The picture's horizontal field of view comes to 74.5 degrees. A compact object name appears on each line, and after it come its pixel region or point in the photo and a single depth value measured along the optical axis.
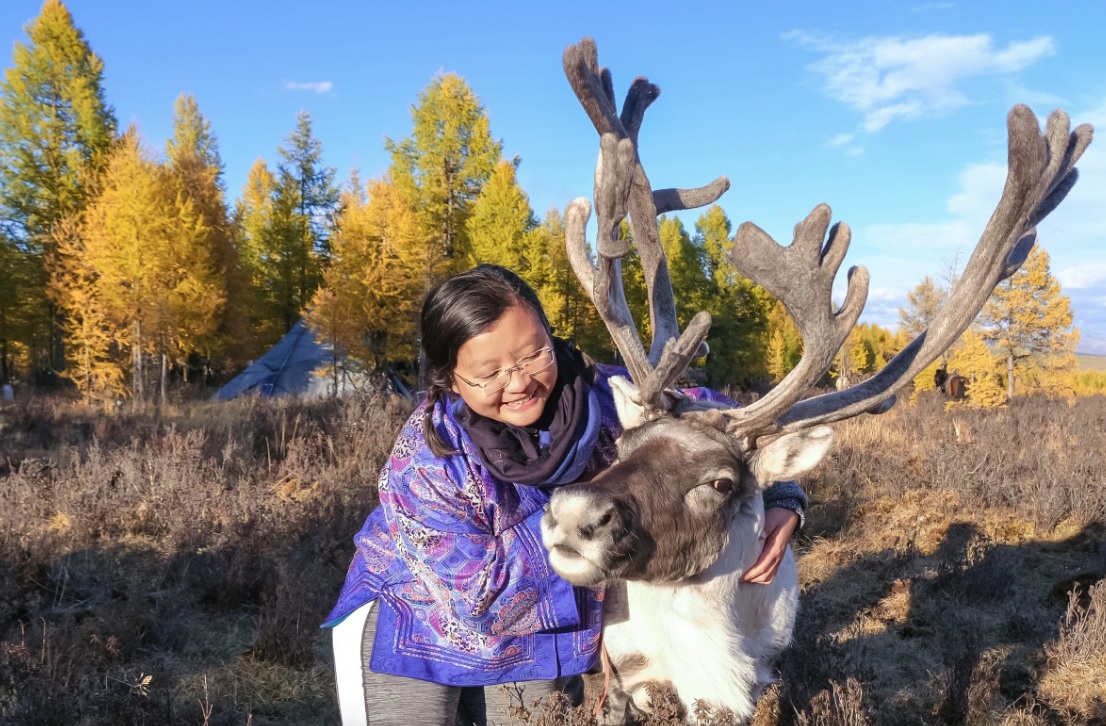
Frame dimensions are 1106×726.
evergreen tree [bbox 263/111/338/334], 30.55
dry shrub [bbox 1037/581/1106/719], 3.78
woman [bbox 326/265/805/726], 2.25
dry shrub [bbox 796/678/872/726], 2.71
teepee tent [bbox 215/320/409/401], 20.83
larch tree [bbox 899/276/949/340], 30.86
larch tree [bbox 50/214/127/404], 17.73
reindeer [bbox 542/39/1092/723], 2.19
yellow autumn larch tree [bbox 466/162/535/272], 22.44
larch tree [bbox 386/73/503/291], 22.62
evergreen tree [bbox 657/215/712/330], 31.44
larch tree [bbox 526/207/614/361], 23.27
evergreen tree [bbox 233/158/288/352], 28.14
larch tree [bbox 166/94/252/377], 20.64
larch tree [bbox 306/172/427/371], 19.56
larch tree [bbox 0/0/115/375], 22.66
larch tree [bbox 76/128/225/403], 16.81
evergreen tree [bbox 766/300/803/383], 37.59
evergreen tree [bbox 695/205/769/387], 32.81
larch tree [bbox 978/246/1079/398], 19.52
